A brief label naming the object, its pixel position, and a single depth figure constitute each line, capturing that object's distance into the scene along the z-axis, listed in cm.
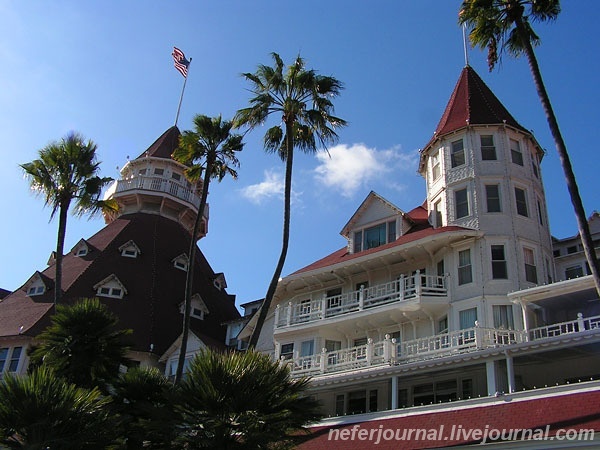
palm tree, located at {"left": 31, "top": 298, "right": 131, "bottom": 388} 2484
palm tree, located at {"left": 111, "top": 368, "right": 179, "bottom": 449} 1836
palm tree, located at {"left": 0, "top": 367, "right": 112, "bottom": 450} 1883
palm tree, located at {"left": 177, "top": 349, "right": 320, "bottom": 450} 1734
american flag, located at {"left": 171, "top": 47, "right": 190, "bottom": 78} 5744
